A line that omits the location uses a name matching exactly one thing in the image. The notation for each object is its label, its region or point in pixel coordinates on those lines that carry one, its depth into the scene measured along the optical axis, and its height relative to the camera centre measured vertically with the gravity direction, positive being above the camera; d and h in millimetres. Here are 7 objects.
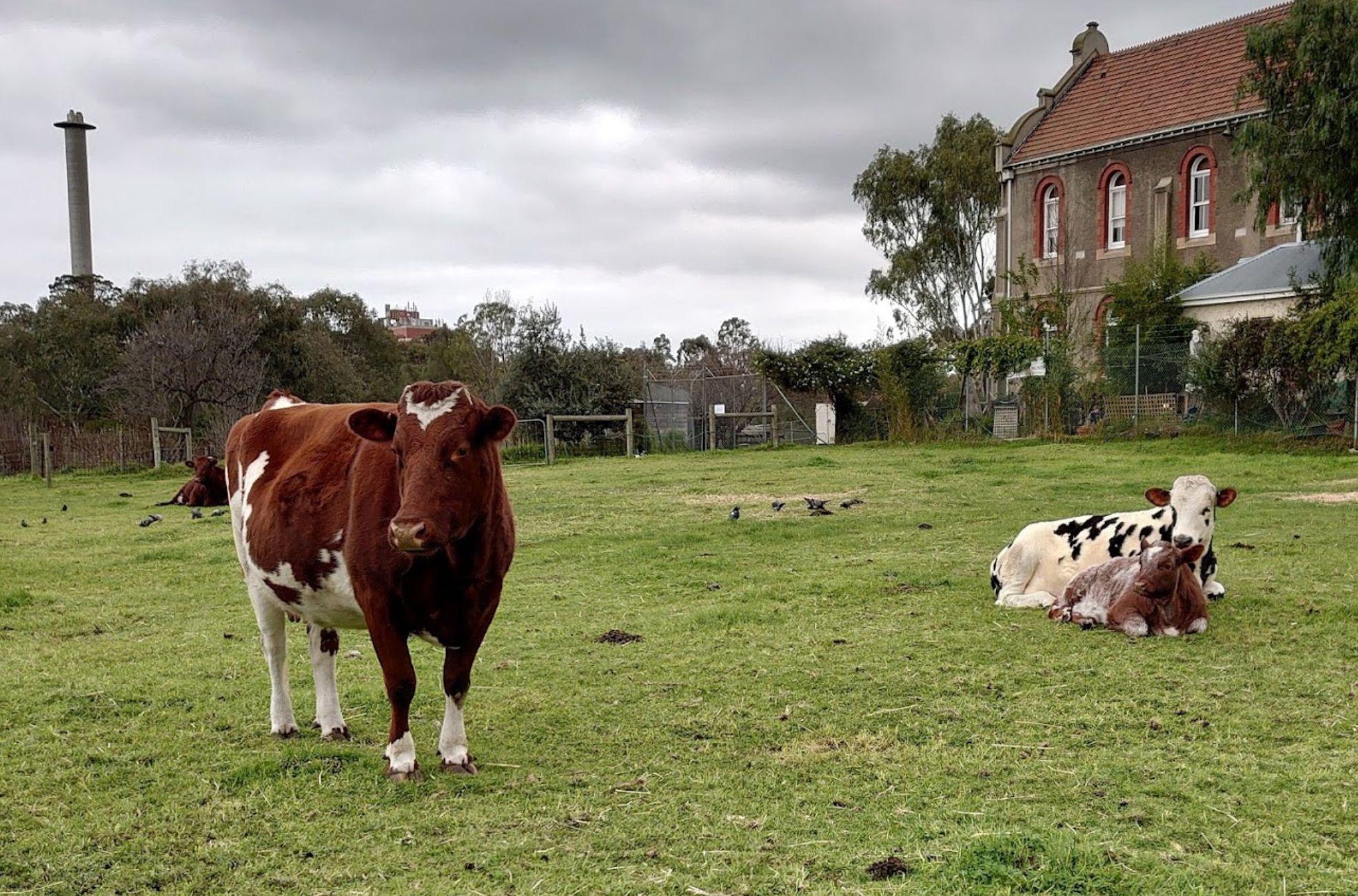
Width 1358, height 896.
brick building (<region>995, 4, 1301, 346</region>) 34031 +8454
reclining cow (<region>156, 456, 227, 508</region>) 19203 -1064
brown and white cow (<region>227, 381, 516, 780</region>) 4414 -509
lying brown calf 6805 -1257
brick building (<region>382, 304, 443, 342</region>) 107919 +11914
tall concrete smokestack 64938 +15194
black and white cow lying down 7605 -1001
